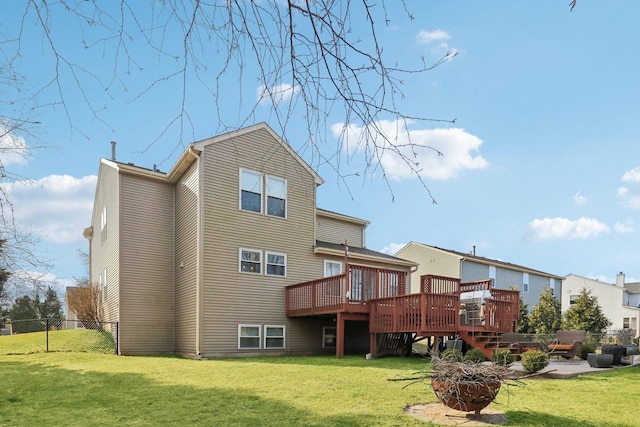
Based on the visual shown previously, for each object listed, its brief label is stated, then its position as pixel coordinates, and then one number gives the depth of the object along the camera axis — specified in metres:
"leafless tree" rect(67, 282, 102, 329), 20.45
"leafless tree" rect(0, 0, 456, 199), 2.65
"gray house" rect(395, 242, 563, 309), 29.88
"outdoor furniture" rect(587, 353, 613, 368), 12.64
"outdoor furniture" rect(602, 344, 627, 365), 13.44
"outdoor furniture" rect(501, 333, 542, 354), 13.83
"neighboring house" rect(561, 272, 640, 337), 39.75
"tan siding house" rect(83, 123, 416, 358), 15.60
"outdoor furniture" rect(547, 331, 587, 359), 14.82
